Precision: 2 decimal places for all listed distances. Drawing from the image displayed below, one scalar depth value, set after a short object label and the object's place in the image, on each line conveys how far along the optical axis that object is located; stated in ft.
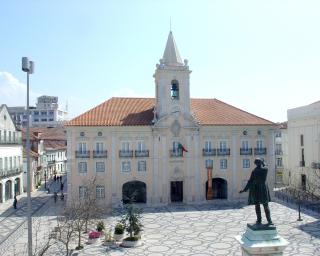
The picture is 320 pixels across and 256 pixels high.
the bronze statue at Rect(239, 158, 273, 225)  52.85
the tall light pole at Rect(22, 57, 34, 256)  56.70
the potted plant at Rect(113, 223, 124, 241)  96.98
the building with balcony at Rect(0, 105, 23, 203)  164.53
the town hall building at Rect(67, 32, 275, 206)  147.02
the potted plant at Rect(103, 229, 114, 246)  94.53
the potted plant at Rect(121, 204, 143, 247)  93.23
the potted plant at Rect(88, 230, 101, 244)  95.81
